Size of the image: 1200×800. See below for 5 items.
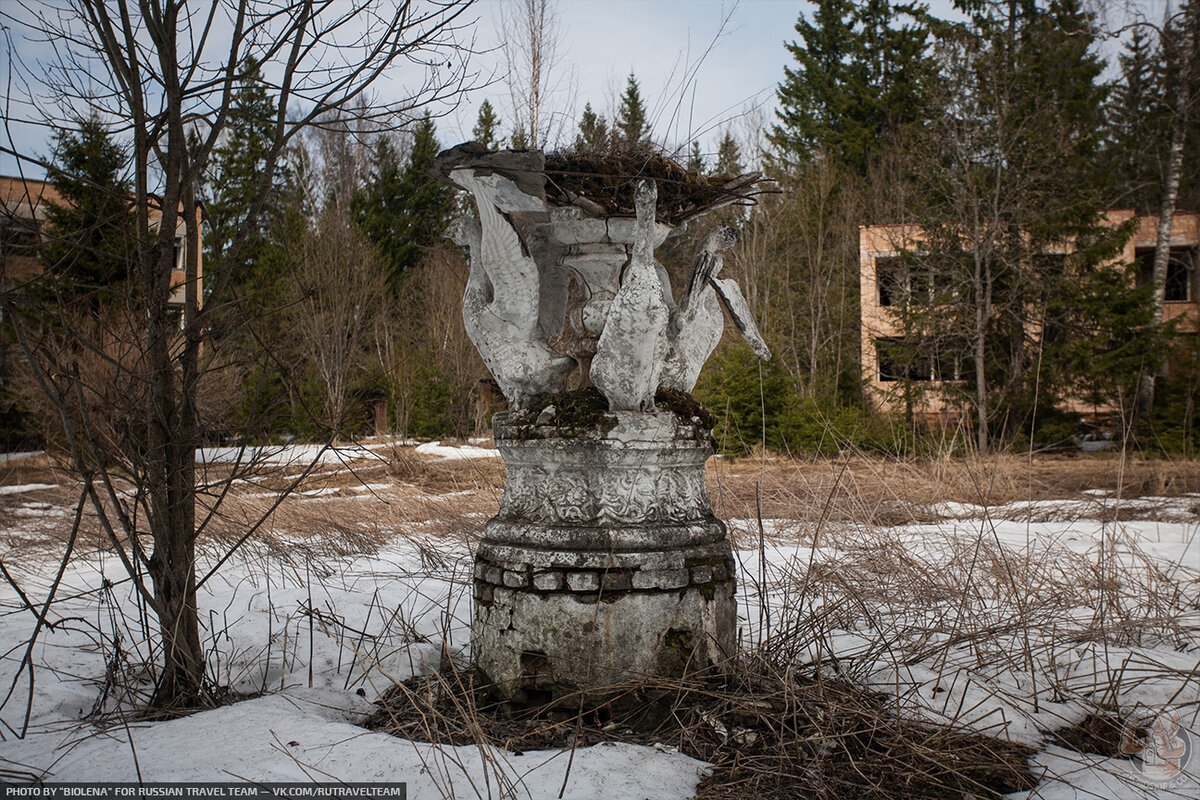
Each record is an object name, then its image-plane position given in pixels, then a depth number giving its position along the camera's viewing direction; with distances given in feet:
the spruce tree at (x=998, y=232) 46.42
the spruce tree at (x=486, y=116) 65.64
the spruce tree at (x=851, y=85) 71.46
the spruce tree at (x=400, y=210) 77.46
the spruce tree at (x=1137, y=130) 59.52
